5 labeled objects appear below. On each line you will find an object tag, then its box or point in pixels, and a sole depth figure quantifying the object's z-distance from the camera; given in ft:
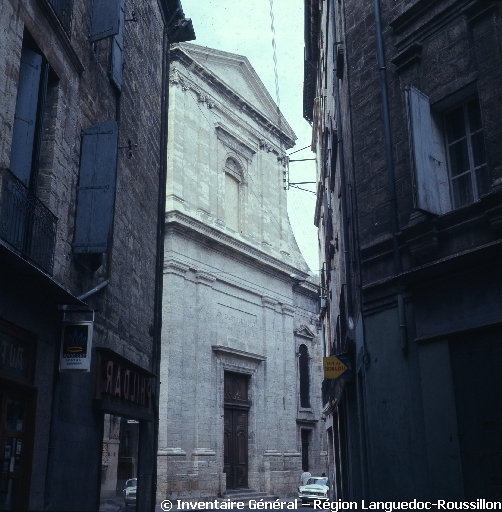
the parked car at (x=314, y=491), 73.46
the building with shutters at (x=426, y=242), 22.98
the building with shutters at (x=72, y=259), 22.40
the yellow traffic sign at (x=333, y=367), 35.99
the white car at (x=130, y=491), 36.13
